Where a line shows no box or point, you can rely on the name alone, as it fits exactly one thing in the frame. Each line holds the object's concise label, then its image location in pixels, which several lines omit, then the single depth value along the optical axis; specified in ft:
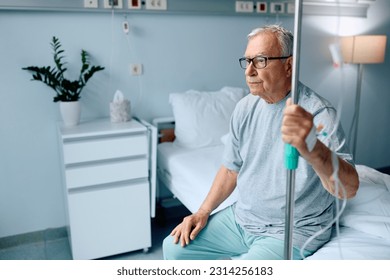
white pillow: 7.60
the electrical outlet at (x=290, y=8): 8.95
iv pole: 2.32
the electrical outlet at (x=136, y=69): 7.75
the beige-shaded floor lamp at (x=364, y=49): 9.25
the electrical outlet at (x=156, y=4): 7.48
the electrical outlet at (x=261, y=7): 8.61
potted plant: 6.66
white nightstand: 6.28
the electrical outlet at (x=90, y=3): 6.97
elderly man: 3.84
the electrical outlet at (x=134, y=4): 7.31
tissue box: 7.08
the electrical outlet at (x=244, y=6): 8.37
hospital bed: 3.84
